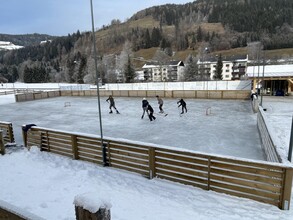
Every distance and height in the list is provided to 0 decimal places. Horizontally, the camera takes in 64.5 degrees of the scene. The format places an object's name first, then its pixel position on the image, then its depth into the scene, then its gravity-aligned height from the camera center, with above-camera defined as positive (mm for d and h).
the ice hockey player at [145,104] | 15305 -1979
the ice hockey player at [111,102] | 17797 -2137
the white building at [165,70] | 77562 +1050
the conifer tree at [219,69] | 55594 +713
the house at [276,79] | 24781 -903
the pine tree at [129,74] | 52812 +58
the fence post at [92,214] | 1552 -935
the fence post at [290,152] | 6073 -2135
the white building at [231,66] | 72000 +1680
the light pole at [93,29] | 6014 +1173
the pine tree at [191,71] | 52625 +373
